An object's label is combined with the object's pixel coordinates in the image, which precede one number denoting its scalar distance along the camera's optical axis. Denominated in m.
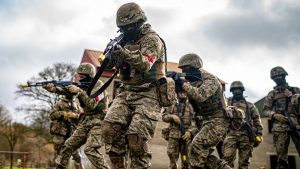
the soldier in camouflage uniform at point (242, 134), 8.84
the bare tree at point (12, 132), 34.08
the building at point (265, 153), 28.22
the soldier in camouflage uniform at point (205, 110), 5.91
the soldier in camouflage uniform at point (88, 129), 6.38
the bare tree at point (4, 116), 32.86
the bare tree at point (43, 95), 28.48
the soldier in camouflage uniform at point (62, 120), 9.38
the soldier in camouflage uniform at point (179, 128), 10.36
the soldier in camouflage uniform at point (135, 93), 4.06
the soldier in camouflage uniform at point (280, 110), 8.96
